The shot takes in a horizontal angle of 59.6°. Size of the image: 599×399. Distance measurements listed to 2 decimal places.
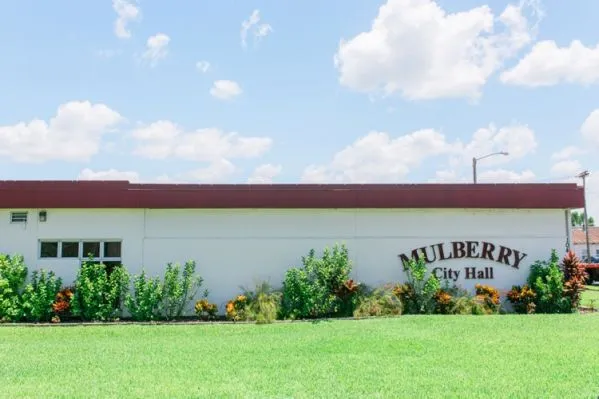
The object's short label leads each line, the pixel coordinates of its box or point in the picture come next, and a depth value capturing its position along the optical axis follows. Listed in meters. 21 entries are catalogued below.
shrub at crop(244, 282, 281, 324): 13.18
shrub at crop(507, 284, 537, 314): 14.50
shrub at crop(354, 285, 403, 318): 13.63
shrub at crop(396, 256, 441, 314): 14.22
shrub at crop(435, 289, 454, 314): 14.08
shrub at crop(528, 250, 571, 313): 14.39
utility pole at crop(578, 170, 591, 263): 44.03
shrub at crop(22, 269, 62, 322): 13.38
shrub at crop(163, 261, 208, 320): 13.67
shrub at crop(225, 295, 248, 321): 13.53
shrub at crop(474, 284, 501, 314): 14.16
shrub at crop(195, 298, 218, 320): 13.84
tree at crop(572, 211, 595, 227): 114.00
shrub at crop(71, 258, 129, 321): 13.44
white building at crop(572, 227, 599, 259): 59.94
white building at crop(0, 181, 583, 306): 14.66
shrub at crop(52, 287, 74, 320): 13.38
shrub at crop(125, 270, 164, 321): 13.41
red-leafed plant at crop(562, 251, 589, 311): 14.46
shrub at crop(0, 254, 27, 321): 13.35
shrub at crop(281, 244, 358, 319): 13.70
